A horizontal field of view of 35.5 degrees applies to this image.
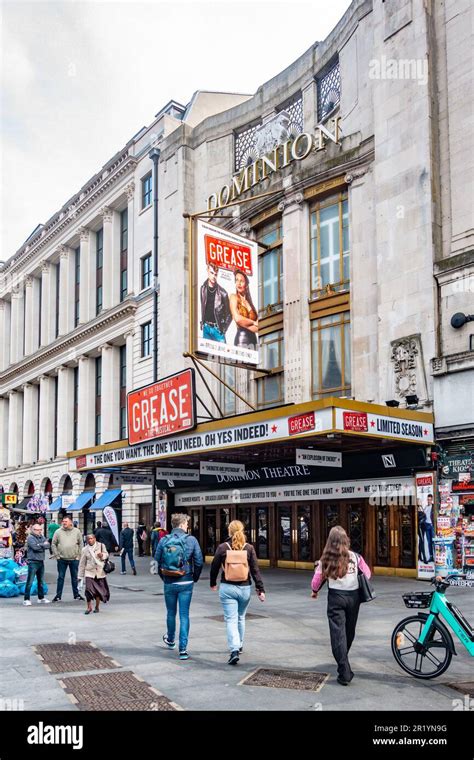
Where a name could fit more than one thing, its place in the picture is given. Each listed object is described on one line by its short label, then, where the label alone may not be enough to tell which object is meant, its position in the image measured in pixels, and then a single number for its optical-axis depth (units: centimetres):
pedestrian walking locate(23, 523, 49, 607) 1509
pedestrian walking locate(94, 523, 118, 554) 2298
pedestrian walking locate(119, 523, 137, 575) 2331
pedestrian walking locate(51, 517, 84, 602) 1569
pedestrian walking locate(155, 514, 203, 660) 919
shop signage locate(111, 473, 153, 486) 2900
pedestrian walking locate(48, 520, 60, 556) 3024
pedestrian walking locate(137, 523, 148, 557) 3232
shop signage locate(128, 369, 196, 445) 2219
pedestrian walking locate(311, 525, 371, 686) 809
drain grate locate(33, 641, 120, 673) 880
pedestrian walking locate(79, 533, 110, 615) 1366
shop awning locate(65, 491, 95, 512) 4103
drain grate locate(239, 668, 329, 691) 781
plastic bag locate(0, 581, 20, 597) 1625
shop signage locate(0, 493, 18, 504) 3373
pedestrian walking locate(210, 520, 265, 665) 897
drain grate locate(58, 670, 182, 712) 700
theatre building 1948
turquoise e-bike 791
